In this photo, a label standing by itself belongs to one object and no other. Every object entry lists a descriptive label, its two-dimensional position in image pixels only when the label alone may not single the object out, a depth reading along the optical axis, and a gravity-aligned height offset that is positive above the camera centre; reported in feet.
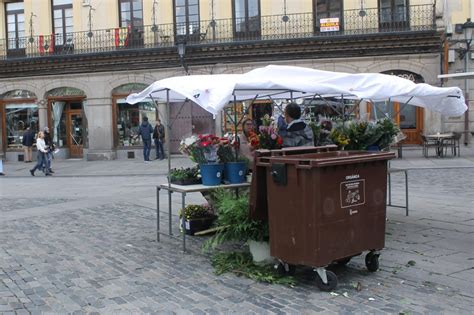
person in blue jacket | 75.61 -0.05
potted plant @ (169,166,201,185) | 22.86 -1.83
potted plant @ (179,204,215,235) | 24.71 -3.91
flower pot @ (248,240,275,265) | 18.80 -4.21
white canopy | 19.49 +1.85
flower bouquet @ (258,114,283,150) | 21.17 -0.28
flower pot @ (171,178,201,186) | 22.77 -2.03
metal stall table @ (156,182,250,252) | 21.27 -2.19
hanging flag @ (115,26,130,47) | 81.30 +14.85
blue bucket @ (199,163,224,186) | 22.04 -1.64
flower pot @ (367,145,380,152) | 26.09 -0.89
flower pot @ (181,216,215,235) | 24.71 -4.19
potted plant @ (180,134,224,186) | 22.11 -0.98
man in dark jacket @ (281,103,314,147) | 22.63 +0.02
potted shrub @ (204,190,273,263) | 18.69 -3.37
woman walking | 61.36 -1.87
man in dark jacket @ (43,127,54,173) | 62.98 -1.68
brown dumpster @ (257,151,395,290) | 16.05 -2.36
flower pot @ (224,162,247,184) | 22.25 -1.63
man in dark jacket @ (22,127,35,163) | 80.48 -0.72
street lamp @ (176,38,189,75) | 71.10 +11.08
